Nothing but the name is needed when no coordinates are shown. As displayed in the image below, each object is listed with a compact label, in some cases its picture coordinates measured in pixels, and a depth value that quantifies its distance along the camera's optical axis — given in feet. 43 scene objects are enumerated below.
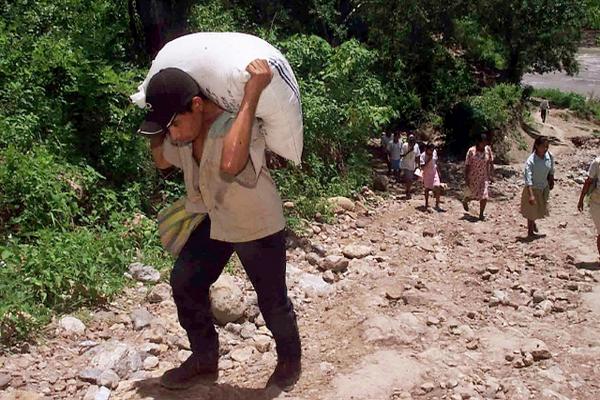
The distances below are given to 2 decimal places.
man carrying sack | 8.27
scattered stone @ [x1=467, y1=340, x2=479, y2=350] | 13.66
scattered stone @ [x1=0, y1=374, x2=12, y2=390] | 10.57
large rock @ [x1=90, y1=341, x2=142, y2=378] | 11.24
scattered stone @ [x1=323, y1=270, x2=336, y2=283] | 17.99
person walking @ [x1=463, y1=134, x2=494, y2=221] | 28.94
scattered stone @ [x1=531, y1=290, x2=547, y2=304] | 17.38
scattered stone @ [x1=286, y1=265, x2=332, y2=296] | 16.90
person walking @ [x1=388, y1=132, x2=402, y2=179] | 36.60
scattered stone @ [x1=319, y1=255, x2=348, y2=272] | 18.75
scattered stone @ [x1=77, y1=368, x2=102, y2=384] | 10.87
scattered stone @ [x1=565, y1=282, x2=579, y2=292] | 18.40
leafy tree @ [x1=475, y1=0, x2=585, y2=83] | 49.14
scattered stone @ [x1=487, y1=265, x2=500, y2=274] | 19.77
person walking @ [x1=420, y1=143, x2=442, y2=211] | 30.81
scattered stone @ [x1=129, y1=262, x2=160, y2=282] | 15.70
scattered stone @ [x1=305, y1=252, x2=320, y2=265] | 19.27
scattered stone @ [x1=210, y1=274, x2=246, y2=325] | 13.48
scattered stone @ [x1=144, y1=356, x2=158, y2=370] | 11.75
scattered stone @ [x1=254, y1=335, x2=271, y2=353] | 12.60
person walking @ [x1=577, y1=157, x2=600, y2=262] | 20.83
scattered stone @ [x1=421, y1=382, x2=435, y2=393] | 11.20
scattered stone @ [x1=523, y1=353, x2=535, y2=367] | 13.00
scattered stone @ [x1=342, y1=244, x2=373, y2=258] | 20.35
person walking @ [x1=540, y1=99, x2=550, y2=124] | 68.03
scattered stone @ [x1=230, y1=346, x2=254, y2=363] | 12.12
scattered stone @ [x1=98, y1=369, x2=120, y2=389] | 10.70
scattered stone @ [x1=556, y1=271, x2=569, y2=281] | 19.64
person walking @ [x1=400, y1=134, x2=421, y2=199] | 33.32
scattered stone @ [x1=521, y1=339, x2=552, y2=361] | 13.28
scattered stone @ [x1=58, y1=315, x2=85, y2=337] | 12.82
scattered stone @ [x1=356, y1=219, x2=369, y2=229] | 24.84
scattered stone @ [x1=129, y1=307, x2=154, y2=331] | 13.41
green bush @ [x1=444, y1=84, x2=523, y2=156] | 48.29
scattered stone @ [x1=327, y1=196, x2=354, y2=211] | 25.38
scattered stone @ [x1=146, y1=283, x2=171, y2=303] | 14.73
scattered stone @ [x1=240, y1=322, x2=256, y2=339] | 13.28
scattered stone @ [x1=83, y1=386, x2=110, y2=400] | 10.30
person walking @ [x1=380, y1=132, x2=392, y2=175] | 38.42
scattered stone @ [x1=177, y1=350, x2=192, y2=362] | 12.23
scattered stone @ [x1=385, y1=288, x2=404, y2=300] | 16.58
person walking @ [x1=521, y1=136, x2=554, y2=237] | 24.35
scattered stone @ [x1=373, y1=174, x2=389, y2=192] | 32.32
